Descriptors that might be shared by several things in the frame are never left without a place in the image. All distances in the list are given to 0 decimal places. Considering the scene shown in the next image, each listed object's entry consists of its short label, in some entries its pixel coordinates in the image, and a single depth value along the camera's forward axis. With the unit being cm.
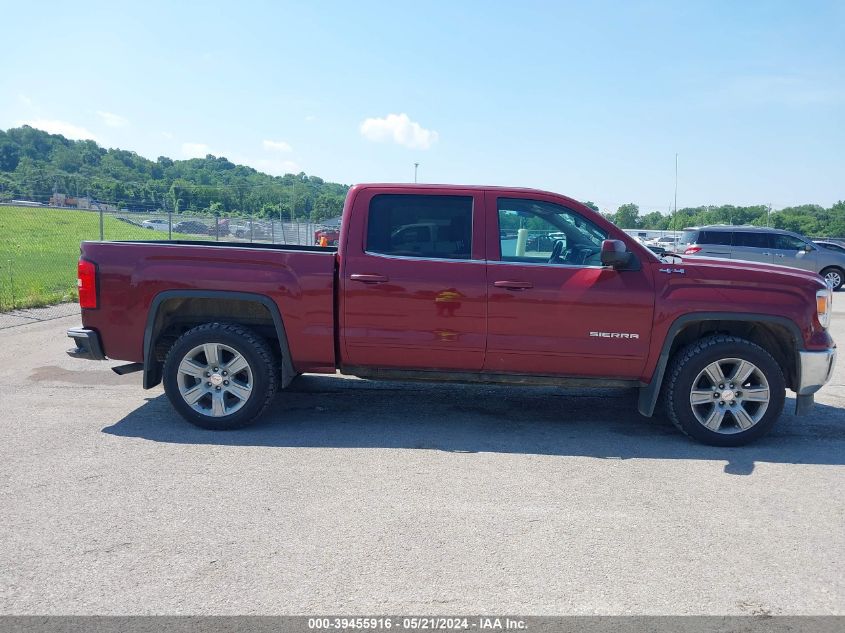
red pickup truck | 549
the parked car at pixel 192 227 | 2786
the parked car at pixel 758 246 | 2041
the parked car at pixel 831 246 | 2212
